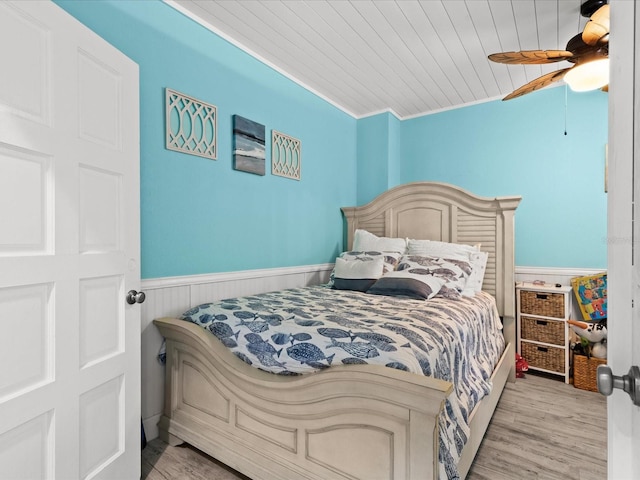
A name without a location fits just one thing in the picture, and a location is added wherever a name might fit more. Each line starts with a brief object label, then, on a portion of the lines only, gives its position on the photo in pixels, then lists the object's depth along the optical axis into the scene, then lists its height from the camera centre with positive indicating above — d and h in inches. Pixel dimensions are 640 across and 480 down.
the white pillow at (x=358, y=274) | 106.0 -11.1
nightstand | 109.4 -29.3
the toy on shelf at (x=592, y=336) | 101.8 -29.7
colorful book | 109.0 -18.7
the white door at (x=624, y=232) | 21.3 +0.4
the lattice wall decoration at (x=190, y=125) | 82.3 +28.8
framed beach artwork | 98.3 +27.5
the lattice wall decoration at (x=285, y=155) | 112.1 +28.4
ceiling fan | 67.7 +39.3
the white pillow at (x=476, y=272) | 106.9 -11.0
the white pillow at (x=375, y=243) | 123.6 -1.7
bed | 45.4 -29.4
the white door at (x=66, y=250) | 41.4 -1.5
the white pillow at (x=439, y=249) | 114.4 -3.6
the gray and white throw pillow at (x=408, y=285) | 91.4 -12.8
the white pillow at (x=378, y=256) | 113.0 -6.5
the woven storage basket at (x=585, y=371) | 100.4 -39.9
